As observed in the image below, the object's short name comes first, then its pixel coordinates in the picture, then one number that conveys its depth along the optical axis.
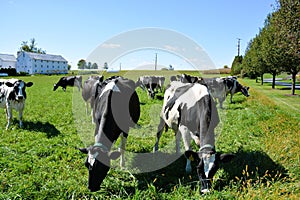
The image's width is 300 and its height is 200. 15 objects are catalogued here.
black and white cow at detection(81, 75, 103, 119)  13.44
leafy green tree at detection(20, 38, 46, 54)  117.56
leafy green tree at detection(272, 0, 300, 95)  16.17
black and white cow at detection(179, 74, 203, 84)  16.10
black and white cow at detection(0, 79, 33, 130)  9.73
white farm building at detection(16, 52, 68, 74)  103.75
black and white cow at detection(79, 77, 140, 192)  4.49
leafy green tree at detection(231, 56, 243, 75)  64.00
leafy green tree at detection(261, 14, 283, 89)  23.64
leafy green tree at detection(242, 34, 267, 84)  34.78
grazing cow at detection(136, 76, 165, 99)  20.34
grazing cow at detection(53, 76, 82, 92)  27.67
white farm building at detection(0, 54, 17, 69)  111.31
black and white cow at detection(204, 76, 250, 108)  16.74
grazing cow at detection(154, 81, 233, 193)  4.43
